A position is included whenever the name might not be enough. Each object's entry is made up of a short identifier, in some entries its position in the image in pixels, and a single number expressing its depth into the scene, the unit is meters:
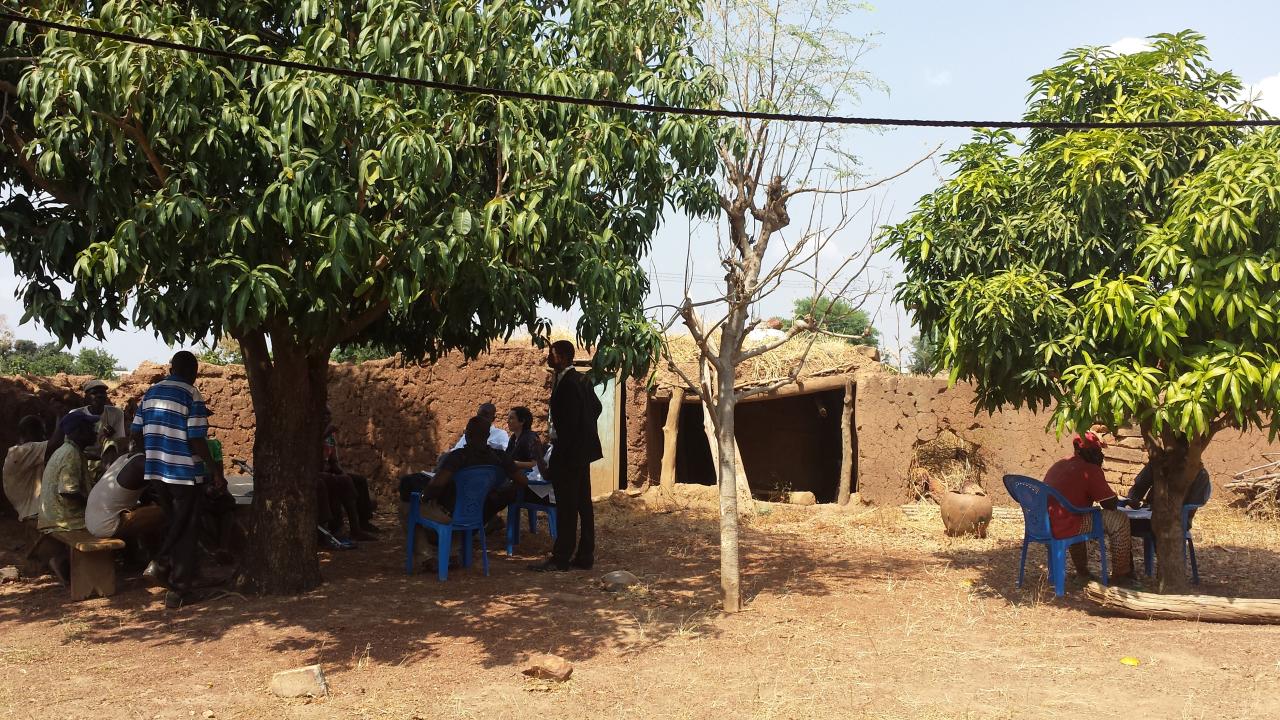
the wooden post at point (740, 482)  11.30
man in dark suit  7.58
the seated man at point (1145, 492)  7.45
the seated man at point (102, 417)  8.36
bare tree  6.54
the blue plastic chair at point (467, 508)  7.20
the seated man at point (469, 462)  7.13
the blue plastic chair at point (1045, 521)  7.00
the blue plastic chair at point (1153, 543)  7.43
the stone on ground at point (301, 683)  4.83
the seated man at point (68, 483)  6.77
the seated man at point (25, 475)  7.37
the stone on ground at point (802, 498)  12.40
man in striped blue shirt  6.30
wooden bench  6.62
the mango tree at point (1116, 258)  5.66
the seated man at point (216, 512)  6.74
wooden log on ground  6.27
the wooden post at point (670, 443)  12.61
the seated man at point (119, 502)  6.54
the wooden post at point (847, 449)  12.15
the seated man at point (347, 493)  8.90
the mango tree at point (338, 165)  4.91
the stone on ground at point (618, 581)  7.17
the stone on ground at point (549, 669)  5.14
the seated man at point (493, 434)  7.98
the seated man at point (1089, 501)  7.07
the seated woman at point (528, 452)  8.53
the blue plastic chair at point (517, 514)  8.34
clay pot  9.70
